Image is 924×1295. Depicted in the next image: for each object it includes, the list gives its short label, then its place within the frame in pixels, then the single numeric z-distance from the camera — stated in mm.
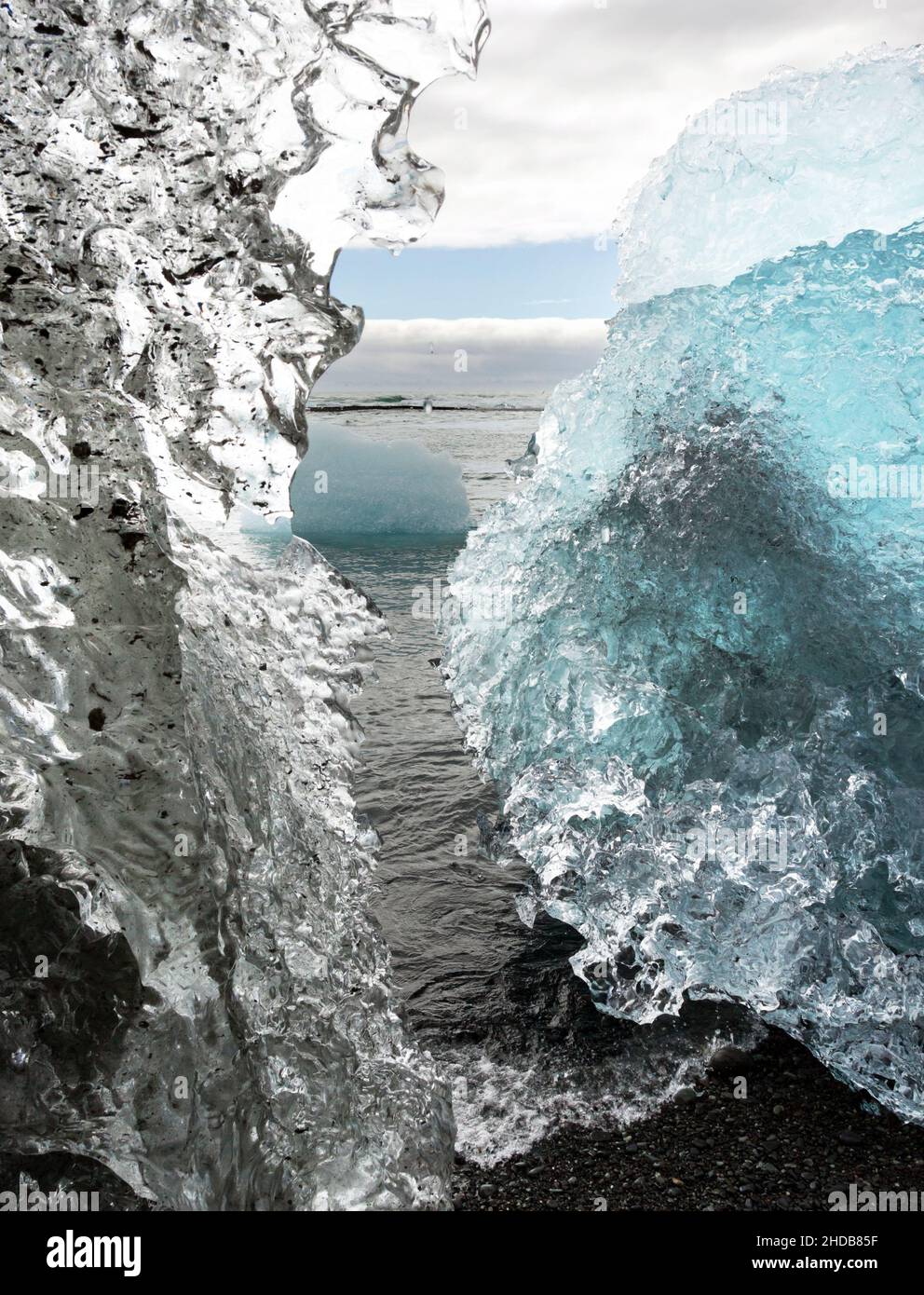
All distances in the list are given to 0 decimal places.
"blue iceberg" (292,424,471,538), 13891
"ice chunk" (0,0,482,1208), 2291
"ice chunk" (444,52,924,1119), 3406
